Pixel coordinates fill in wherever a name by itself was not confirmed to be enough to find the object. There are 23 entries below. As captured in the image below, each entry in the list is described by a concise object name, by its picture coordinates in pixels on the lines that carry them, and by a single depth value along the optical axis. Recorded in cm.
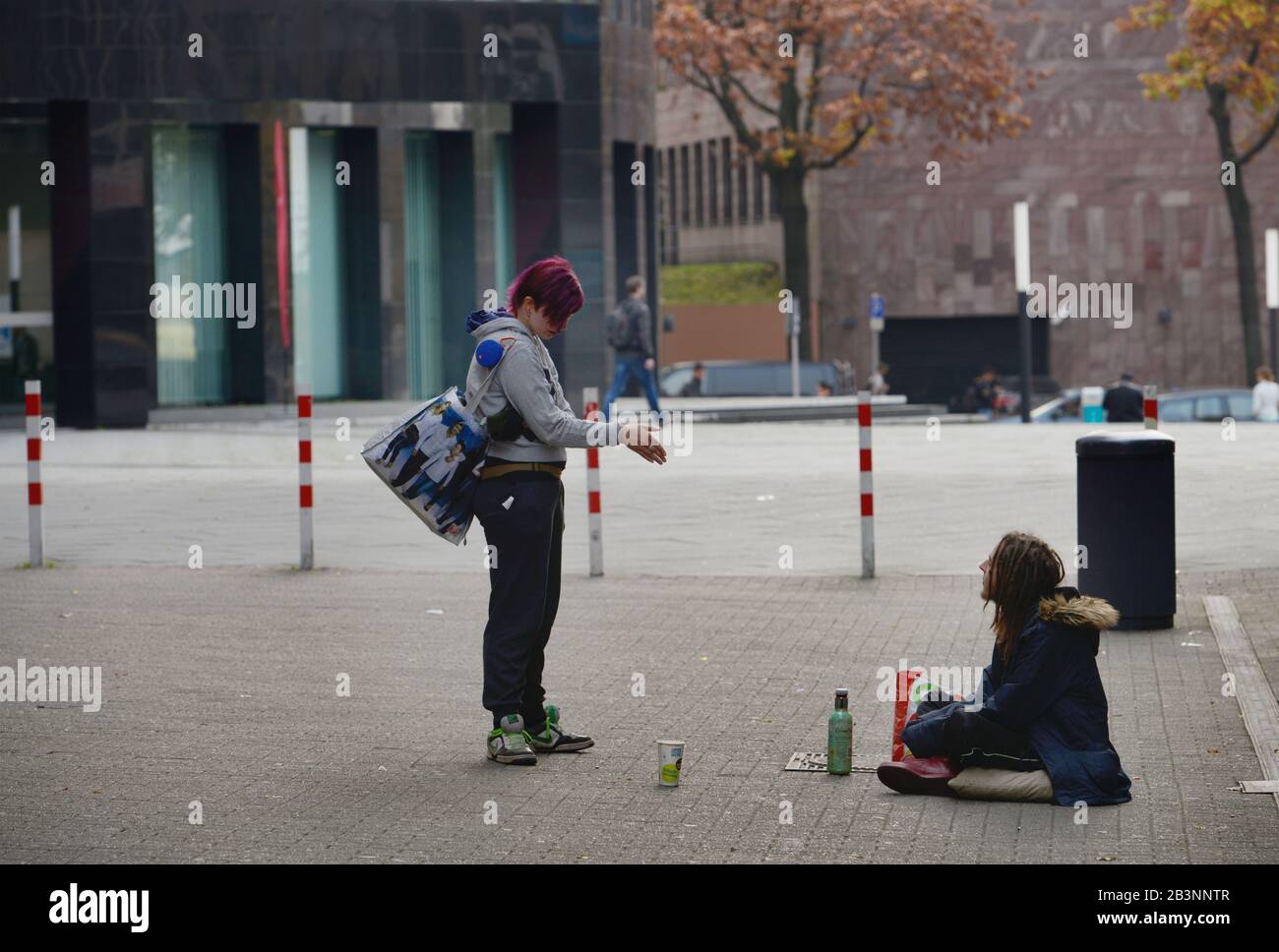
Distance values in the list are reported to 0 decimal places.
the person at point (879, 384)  4835
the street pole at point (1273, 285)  4706
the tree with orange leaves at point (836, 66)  4688
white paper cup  733
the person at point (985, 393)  5062
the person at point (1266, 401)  3522
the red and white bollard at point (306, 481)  1387
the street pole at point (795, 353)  3873
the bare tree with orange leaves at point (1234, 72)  4172
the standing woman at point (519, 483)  776
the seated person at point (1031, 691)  720
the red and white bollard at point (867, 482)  1324
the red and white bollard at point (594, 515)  1345
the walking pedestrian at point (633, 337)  2645
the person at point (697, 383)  4438
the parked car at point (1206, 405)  3666
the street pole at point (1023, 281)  3762
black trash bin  1101
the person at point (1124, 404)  3150
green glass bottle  746
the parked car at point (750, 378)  4441
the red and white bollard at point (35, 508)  1409
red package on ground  758
